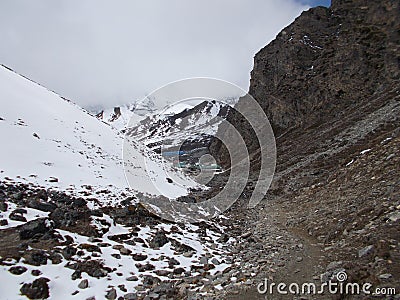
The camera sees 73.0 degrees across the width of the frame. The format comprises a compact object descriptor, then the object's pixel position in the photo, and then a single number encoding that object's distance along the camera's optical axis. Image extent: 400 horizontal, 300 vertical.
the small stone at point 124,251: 10.37
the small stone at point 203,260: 10.66
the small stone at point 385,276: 6.46
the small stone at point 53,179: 14.92
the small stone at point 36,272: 7.74
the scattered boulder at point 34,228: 9.48
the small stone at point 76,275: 8.15
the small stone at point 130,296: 7.71
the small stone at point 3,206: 10.62
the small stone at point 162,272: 9.43
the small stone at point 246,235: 15.17
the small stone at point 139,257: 10.23
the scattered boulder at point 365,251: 8.11
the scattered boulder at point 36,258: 8.16
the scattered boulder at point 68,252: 9.06
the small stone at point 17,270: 7.53
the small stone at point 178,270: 9.64
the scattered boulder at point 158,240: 11.65
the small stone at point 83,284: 7.85
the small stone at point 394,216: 9.58
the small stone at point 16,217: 10.33
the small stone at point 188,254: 11.30
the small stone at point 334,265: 8.10
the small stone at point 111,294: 7.64
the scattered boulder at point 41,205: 11.57
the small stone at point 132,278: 8.78
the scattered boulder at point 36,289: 7.02
